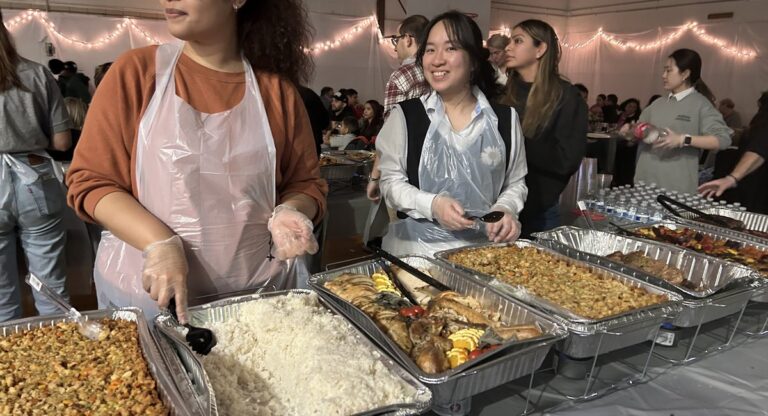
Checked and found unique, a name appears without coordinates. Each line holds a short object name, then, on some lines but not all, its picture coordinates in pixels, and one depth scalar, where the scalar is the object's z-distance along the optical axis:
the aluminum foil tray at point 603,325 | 1.13
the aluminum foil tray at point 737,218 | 1.98
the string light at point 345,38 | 9.95
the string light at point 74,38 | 7.77
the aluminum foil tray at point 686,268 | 1.30
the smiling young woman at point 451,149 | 1.77
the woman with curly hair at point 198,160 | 1.16
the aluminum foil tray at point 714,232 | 1.85
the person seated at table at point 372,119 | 5.71
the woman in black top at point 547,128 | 2.51
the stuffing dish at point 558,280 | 1.31
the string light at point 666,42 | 9.47
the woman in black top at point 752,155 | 2.61
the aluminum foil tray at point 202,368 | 0.82
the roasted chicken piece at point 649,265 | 1.52
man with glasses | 3.01
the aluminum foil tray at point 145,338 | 0.82
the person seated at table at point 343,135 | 4.68
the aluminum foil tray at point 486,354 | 0.93
